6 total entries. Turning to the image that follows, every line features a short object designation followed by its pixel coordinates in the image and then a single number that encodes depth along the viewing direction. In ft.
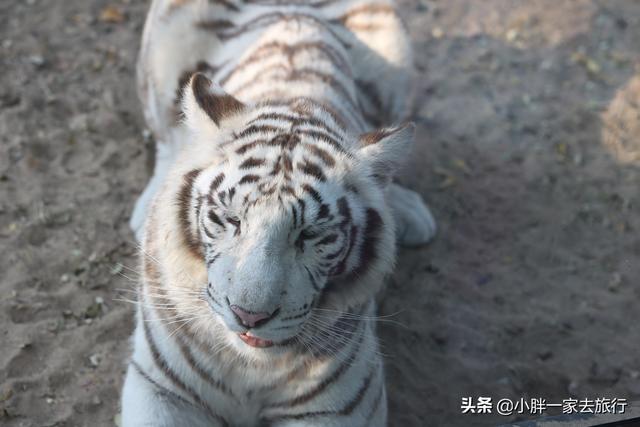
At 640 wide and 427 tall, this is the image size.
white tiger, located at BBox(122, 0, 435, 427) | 5.24
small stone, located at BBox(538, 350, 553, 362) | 8.43
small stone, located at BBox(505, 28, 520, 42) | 12.76
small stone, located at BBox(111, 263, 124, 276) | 8.39
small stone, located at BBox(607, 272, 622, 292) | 9.22
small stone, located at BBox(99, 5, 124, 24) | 11.76
